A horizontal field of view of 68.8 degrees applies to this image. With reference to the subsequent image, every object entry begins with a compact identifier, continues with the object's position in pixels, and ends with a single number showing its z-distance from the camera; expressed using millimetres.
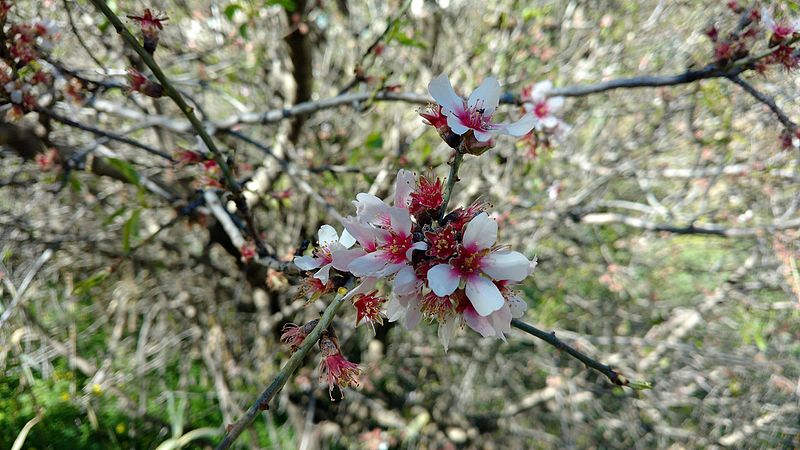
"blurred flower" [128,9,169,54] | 260
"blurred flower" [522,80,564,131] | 380
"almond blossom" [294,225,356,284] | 198
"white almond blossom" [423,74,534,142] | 211
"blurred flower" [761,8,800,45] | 285
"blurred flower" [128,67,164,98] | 256
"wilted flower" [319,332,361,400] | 195
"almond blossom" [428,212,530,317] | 188
